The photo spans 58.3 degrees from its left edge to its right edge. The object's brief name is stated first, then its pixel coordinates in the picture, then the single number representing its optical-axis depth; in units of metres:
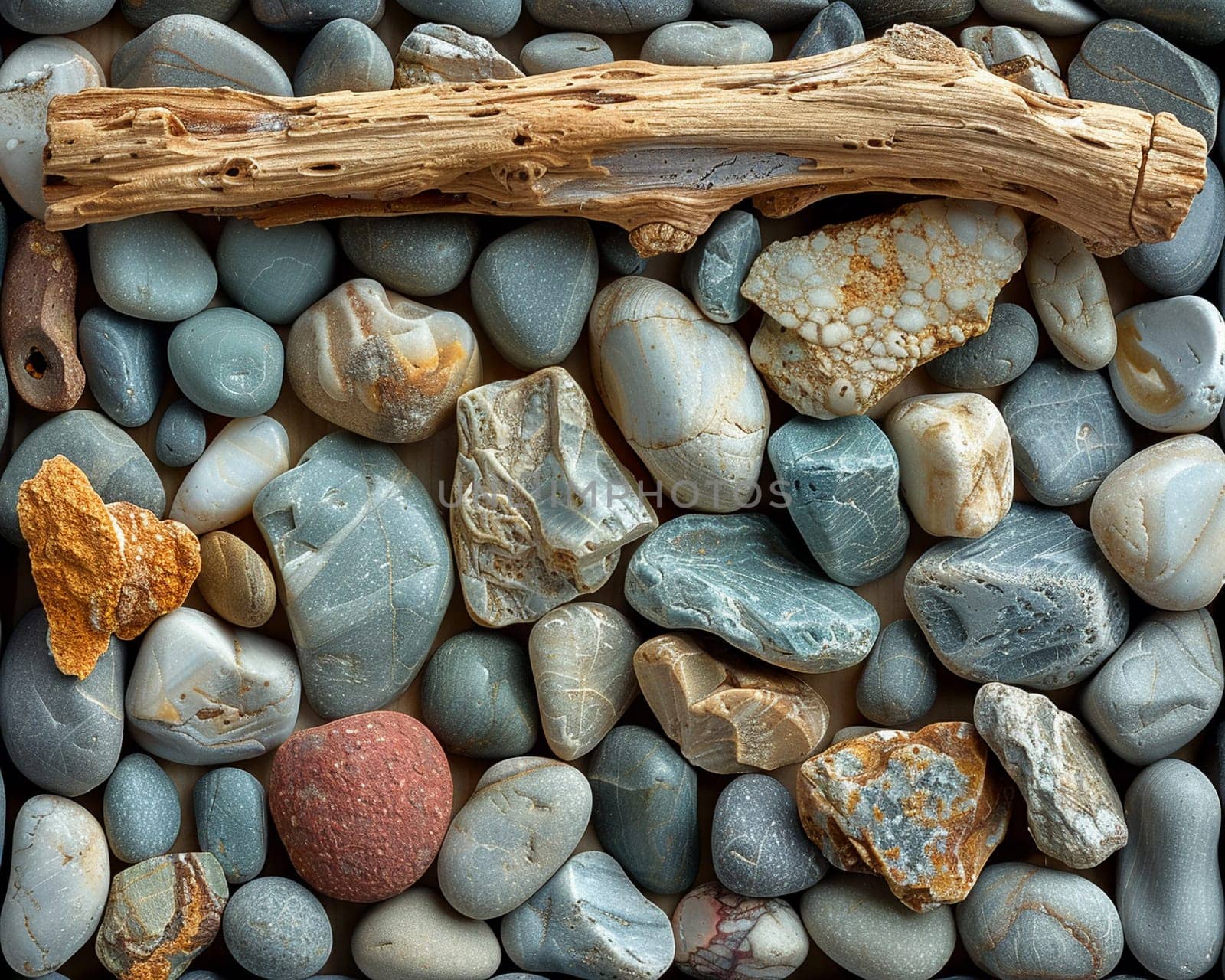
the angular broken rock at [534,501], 2.09
